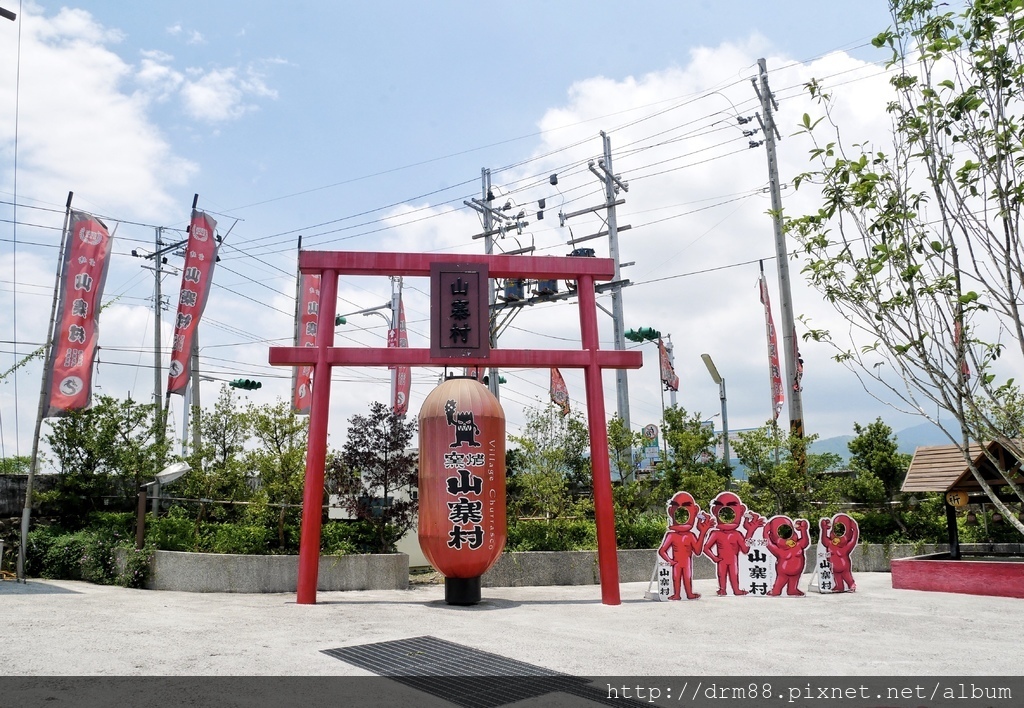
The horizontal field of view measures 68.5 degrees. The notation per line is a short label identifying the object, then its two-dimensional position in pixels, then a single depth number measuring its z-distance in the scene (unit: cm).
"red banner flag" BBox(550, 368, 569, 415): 2520
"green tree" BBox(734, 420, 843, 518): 1844
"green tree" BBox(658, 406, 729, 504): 1892
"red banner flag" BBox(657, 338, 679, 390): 2869
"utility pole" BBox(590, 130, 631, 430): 2300
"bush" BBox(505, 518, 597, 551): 1694
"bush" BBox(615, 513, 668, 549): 1802
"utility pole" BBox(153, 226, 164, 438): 2861
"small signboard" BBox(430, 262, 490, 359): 1261
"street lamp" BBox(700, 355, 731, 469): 2930
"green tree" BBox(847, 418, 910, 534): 2067
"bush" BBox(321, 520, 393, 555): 1499
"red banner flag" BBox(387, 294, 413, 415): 2227
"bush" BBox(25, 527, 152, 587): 1420
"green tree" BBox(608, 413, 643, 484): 1988
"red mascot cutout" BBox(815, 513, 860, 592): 1458
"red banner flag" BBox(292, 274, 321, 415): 1875
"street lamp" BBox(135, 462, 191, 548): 1415
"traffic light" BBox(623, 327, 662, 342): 2414
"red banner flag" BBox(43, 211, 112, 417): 1445
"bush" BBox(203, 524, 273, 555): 1459
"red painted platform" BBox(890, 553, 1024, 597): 1426
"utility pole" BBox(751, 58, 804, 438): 1925
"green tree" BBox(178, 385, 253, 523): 1691
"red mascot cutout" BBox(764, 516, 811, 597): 1402
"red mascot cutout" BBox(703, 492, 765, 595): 1407
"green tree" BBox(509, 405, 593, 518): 1859
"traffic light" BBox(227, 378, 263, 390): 3306
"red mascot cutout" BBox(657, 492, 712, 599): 1328
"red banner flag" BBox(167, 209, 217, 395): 1725
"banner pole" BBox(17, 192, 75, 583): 1430
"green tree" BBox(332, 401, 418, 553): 1538
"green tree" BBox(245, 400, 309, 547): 1534
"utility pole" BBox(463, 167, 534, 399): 2739
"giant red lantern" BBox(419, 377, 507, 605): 1173
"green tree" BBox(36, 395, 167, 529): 1631
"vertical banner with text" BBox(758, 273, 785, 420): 2000
